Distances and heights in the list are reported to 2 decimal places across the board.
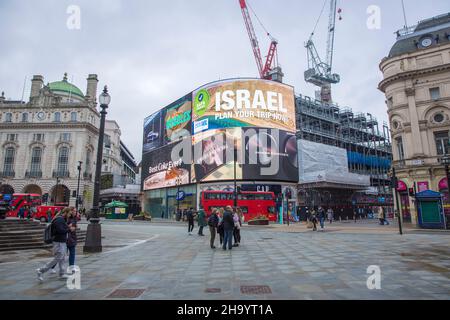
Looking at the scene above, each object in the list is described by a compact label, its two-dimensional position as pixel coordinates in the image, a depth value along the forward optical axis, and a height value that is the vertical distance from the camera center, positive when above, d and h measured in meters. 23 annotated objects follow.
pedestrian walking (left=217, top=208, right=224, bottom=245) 13.25 -0.93
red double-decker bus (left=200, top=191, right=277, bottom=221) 34.68 +0.79
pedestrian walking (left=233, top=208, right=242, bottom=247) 13.72 -1.01
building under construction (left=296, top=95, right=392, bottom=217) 47.22 +9.47
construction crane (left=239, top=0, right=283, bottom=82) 73.12 +37.40
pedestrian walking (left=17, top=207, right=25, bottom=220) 29.48 -0.11
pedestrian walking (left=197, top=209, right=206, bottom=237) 19.06 -0.66
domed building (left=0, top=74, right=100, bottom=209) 58.69 +12.76
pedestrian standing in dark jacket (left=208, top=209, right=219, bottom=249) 13.02 -0.61
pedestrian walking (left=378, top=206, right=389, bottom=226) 30.22 -1.24
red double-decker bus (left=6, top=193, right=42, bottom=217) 33.22 +1.07
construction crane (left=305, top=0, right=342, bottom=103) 79.90 +35.89
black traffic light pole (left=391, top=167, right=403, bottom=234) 19.68 +1.53
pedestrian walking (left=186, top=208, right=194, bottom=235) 20.31 -0.80
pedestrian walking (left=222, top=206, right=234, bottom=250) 12.23 -0.71
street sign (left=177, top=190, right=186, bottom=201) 48.69 +2.19
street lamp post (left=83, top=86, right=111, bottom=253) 11.95 -0.67
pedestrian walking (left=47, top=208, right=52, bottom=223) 30.48 -0.36
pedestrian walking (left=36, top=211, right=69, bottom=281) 7.66 -0.73
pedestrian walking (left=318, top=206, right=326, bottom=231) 24.91 -0.75
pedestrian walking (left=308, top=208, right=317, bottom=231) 23.02 -1.08
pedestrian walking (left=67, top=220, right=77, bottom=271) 8.30 -0.80
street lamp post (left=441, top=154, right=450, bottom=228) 18.72 +2.80
